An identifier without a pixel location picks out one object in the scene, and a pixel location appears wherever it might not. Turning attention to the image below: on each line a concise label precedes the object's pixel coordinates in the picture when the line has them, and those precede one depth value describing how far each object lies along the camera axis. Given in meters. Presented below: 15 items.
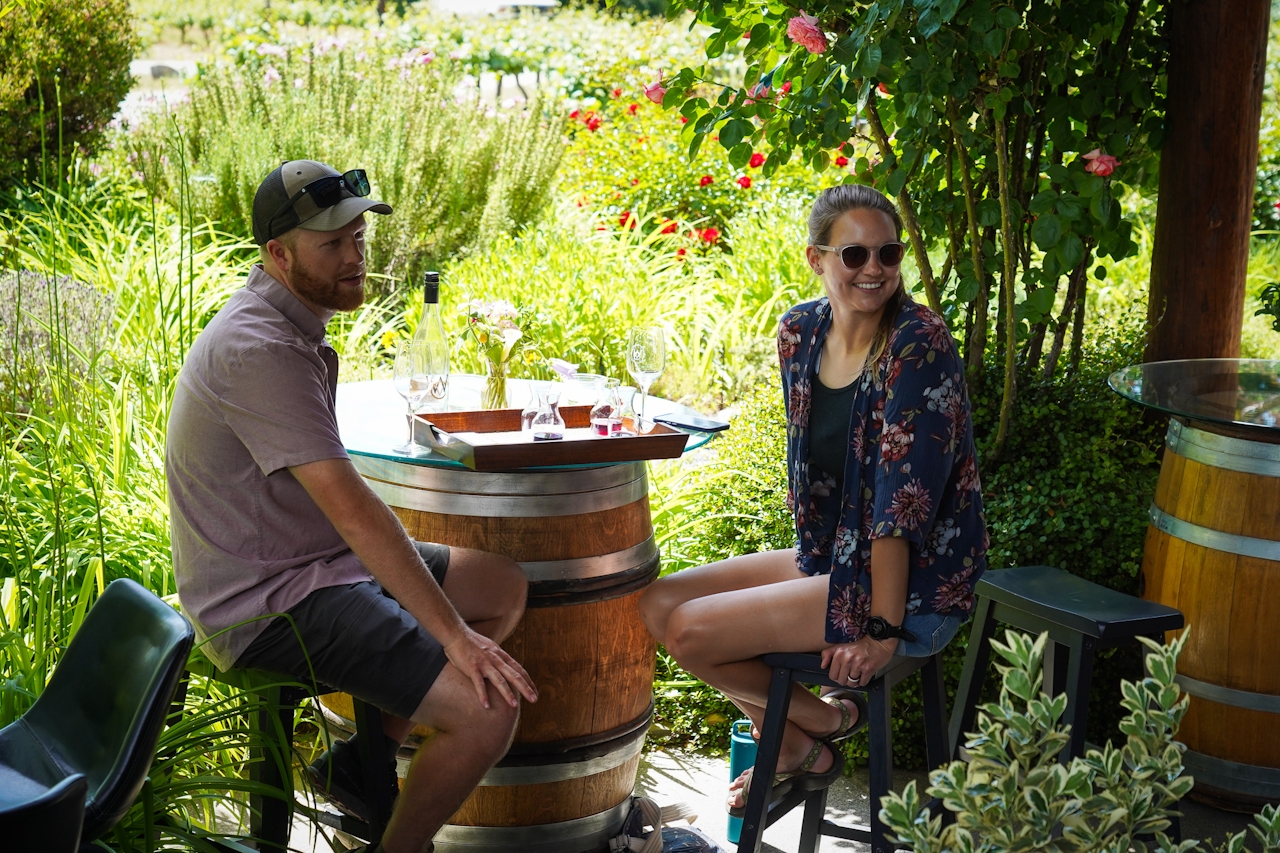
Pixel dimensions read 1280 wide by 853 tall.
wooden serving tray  2.40
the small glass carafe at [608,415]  2.61
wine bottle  2.71
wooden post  3.42
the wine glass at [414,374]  2.64
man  2.21
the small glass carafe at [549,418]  2.62
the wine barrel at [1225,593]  2.84
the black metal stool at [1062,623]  2.58
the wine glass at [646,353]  2.75
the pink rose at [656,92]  3.58
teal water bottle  2.91
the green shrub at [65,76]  5.38
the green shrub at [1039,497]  3.23
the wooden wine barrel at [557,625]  2.55
